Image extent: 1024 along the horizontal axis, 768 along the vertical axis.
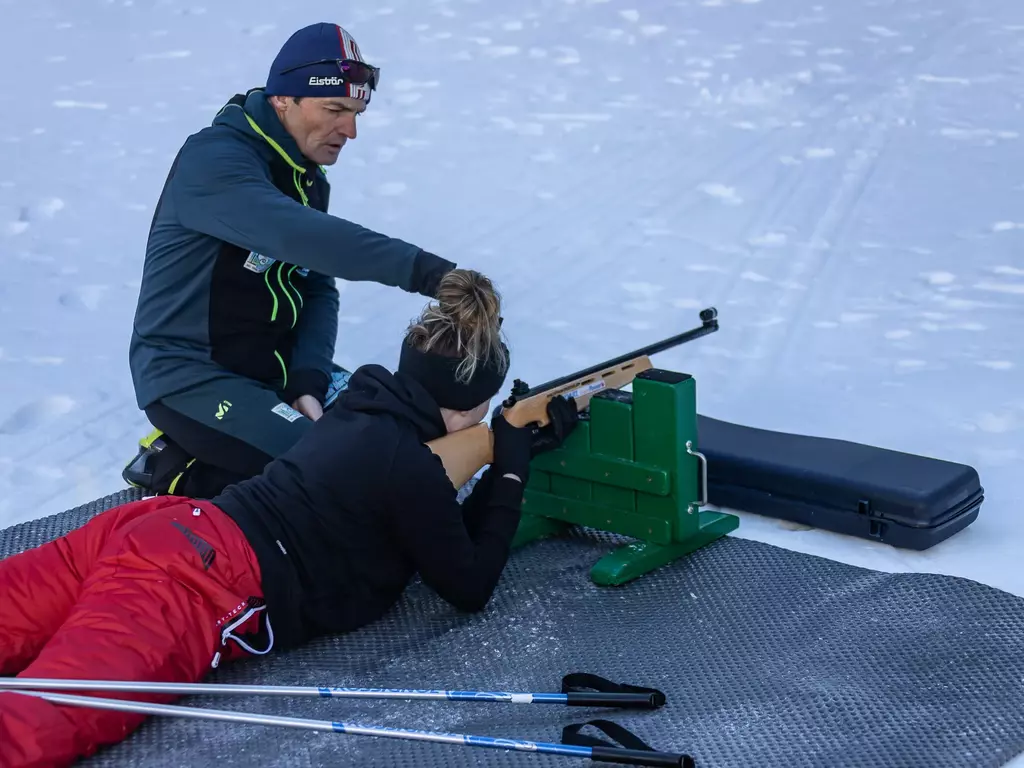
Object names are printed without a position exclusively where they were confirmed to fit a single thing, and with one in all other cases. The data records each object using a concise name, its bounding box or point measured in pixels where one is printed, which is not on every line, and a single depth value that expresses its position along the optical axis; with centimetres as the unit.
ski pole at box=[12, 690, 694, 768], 469
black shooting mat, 505
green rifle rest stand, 649
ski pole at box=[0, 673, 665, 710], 479
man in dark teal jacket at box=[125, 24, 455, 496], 694
